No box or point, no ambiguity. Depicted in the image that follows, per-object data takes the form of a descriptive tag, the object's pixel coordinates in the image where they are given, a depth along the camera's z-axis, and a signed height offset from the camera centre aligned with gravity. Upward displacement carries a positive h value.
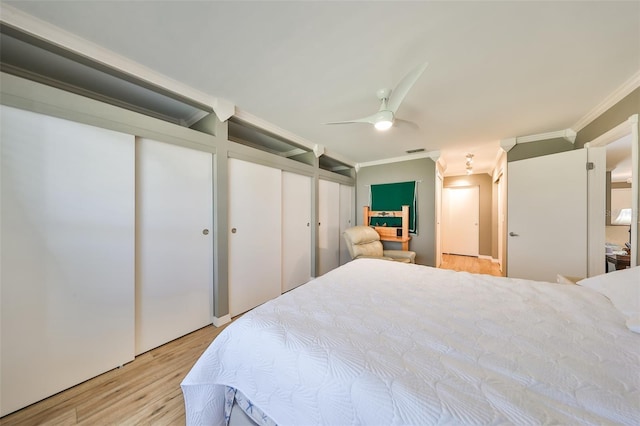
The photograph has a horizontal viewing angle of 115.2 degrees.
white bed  0.59 -0.56
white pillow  1.07 -0.48
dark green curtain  3.89 +0.24
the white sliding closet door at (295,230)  2.96 -0.28
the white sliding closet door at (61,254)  1.20 -0.27
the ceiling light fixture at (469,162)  3.77 +0.99
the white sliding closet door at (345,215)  4.13 -0.07
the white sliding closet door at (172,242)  1.71 -0.27
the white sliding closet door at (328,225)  3.60 -0.26
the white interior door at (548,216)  2.34 -0.07
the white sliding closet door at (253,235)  2.31 -0.28
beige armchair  3.27 -0.58
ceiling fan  1.52 +0.89
